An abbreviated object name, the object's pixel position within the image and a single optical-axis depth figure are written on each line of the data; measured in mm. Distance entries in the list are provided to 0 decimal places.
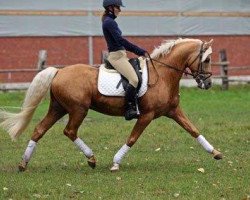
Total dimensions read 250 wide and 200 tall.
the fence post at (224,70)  29547
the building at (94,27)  33344
